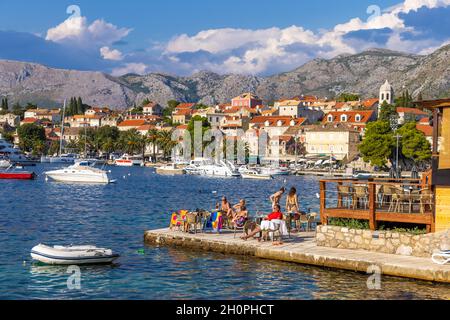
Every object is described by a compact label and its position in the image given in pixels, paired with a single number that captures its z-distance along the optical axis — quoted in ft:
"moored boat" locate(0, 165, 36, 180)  271.49
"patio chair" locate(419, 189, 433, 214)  63.42
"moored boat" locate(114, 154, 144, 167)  510.99
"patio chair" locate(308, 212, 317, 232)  79.21
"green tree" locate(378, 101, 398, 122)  469.98
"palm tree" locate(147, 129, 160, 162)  544.62
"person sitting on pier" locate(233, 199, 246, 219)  79.17
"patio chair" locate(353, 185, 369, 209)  69.00
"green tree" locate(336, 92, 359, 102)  642.63
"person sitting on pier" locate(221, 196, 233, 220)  80.79
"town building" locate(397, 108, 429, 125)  497.87
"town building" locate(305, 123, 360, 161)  439.22
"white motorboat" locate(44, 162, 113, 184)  240.94
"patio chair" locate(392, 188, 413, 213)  65.21
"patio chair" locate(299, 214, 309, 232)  77.77
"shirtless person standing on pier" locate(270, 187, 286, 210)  72.88
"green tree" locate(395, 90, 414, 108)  575.38
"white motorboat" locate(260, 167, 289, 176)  353.72
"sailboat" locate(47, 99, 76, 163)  526.57
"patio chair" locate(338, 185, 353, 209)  69.77
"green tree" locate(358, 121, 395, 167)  358.43
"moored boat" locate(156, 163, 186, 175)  376.68
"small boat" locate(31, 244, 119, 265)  64.28
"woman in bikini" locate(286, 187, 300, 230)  77.05
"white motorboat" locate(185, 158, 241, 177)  334.85
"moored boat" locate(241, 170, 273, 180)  323.78
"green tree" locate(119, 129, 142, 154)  570.87
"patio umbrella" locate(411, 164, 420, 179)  113.98
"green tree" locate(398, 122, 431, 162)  365.20
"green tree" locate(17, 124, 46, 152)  619.67
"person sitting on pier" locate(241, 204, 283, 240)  71.61
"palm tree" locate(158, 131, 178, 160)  526.57
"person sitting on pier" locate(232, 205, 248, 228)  78.69
